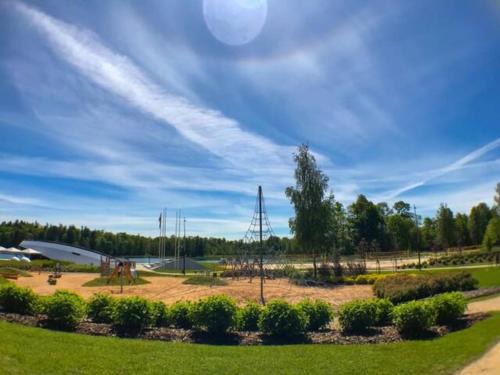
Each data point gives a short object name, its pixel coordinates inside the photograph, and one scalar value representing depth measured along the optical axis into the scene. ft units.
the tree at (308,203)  114.73
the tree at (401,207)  309.96
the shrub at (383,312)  33.37
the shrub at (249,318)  32.53
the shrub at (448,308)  31.42
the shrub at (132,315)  31.22
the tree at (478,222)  236.43
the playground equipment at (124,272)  89.81
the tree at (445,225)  202.59
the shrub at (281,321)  30.42
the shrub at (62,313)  30.48
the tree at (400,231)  248.73
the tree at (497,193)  176.96
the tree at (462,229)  238.48
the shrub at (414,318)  29.14
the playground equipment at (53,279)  87.10
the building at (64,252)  208.74
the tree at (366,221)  240.94
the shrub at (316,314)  32.71
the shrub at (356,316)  31.50
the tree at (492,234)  161.07
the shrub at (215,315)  30.53
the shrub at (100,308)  33.17
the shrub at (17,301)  33.68
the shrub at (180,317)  33.22
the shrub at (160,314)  33.22
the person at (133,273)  102.35
